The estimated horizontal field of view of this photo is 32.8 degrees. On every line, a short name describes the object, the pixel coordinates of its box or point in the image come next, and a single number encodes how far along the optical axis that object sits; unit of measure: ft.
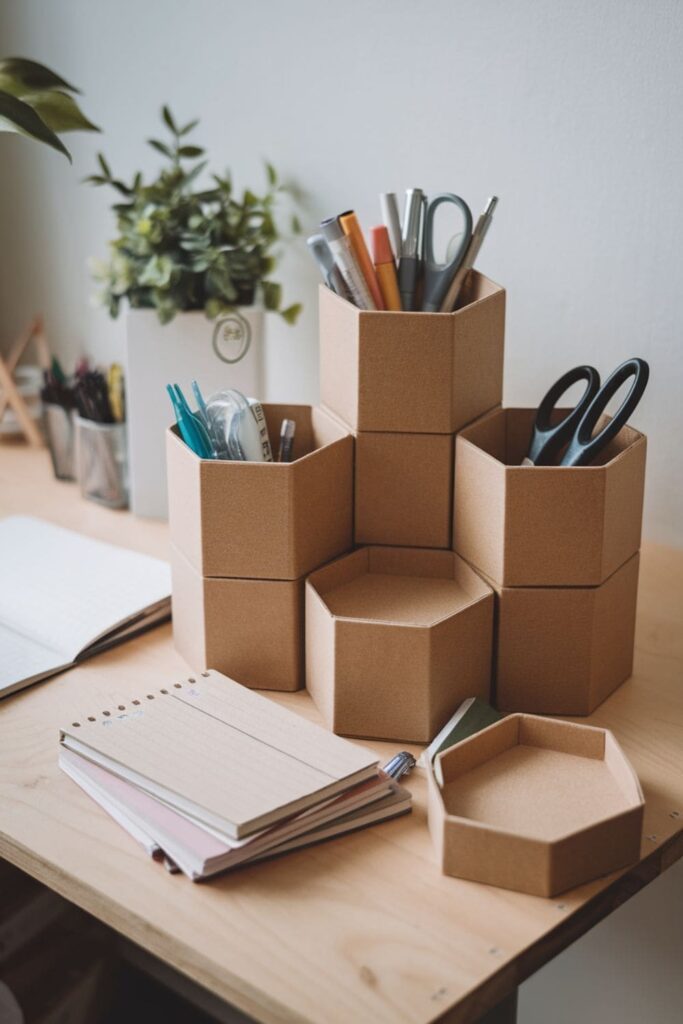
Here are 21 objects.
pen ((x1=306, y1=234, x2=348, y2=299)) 2.79
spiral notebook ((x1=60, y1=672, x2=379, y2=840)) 2.12
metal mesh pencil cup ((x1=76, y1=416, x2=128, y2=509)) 3.86
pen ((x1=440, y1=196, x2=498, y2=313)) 2.74
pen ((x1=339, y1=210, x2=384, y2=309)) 2.75
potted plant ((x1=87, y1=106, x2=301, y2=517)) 3.51
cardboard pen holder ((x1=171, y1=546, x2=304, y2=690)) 2.66
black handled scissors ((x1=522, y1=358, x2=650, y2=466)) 2.53
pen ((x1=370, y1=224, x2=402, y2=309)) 2.76
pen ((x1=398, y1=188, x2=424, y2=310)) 2.77
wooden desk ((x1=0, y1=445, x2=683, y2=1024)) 1.84
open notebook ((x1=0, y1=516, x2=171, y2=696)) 2.89
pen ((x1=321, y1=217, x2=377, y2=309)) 2.73
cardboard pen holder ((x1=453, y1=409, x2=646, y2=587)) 2.46
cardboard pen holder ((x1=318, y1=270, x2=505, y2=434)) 2.63
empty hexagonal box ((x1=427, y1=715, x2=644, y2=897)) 2.03
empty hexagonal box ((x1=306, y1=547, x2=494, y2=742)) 2.42
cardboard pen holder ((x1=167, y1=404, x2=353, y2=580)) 2.57
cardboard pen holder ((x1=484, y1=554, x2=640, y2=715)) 2.56
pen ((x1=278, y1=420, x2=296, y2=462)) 2.83
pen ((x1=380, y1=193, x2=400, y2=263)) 2.80
